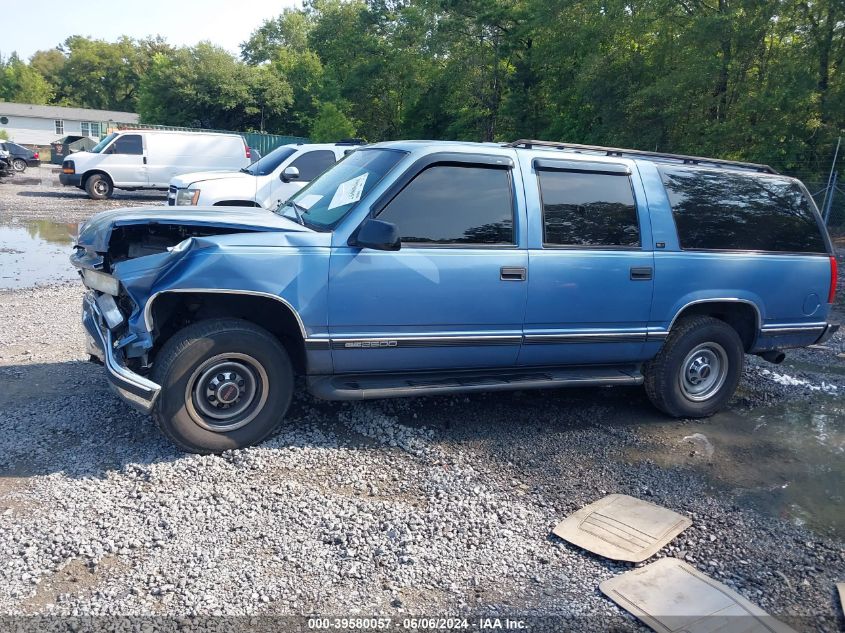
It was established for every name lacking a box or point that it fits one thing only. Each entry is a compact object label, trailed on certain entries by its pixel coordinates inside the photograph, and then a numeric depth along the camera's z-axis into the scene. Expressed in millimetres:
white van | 21000
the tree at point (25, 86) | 76375
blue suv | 4211
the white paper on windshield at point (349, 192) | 4668
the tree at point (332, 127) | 35650
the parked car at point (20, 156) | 32406
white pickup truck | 11266
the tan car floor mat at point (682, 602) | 3049
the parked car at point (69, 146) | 35031
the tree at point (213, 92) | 45500
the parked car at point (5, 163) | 26417
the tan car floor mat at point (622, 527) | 3613
